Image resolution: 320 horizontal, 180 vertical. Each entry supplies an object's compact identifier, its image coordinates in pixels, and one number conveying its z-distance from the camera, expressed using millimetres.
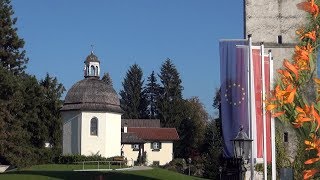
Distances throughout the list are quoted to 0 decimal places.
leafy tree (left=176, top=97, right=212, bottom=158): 81331
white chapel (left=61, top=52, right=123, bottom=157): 50000
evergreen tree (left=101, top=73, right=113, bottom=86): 105938
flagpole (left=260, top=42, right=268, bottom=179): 16484
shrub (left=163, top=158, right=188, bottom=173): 51831
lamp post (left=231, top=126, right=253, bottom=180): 16828
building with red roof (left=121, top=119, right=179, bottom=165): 69312
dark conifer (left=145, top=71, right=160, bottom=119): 100375
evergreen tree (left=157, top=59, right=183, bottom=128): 89000
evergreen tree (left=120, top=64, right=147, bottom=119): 101062
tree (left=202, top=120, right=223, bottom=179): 41788
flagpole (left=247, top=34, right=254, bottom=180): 17683
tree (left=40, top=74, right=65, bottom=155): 55219
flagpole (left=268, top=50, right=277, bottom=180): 16594
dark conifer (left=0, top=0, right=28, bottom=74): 43406
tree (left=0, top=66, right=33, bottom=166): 39291
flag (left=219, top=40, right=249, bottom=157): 20547
